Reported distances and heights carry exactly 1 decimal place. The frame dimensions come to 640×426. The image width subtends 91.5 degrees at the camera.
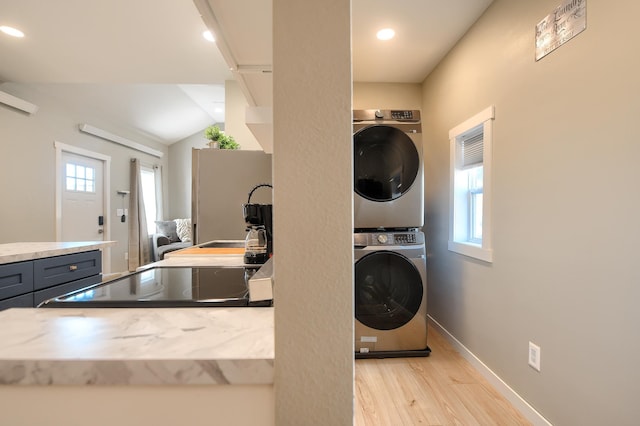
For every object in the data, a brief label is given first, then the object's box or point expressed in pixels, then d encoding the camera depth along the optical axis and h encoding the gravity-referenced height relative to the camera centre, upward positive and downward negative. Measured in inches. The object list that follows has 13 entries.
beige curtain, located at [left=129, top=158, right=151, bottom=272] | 223.1 -5.2
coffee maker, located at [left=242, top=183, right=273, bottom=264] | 56.3 -3.5
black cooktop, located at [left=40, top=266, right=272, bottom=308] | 30.4 -8.6
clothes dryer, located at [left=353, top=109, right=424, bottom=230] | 98.9 +14.2
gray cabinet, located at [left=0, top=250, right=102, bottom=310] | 69.6 -15.7
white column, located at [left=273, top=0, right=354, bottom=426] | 19.9 -0.4
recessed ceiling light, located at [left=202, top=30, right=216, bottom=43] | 101.8 +59.4
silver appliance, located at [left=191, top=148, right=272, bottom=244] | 117.7 +10.1
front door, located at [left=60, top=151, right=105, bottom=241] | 170.2 +10.0
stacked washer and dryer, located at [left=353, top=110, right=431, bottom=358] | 97.2 -9.1
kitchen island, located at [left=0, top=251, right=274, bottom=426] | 19.5 -10.4
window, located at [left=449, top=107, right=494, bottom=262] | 93.7 +8.3
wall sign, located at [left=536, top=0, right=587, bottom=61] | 55.3 +35.4
